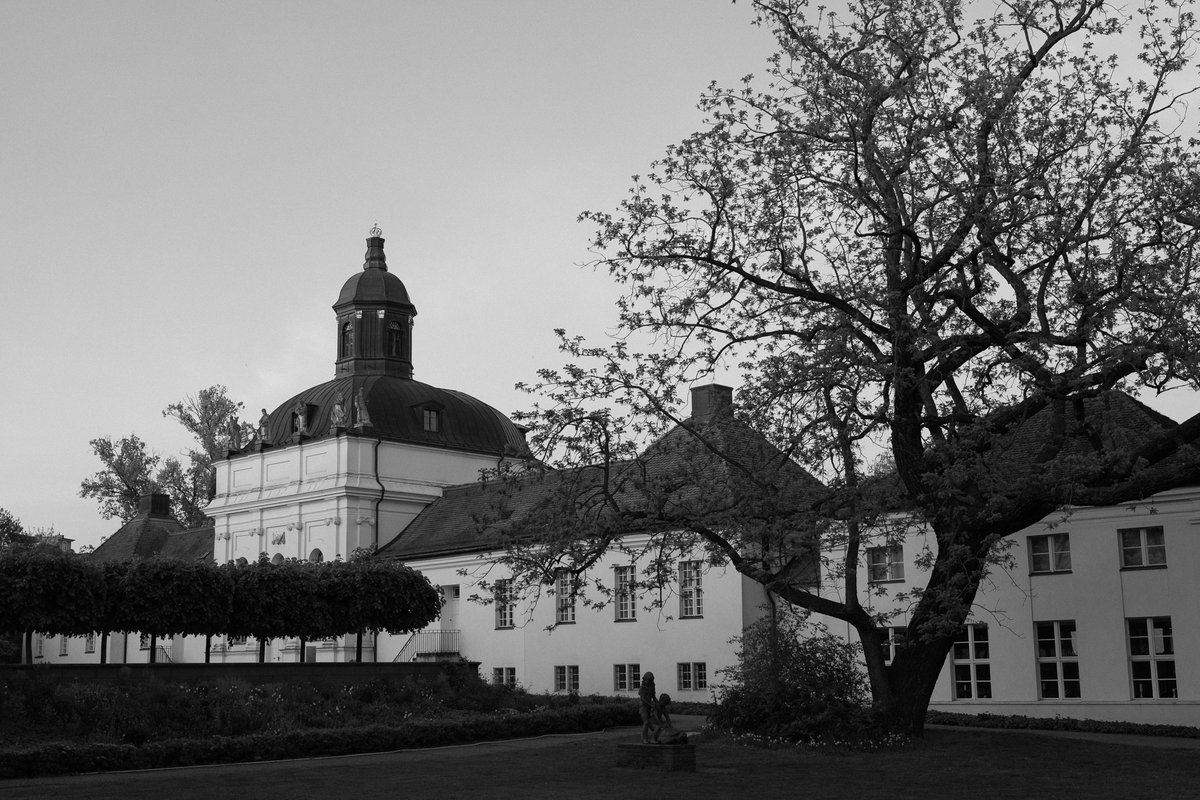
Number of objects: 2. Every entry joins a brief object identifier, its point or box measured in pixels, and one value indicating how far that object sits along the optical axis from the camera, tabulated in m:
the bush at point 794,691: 24.19
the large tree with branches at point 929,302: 21.06
